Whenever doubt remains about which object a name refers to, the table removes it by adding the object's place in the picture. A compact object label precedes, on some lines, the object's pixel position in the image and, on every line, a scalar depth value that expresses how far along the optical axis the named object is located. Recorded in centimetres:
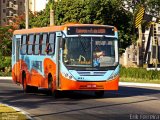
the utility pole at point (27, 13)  4865
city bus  2370
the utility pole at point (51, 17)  4393
